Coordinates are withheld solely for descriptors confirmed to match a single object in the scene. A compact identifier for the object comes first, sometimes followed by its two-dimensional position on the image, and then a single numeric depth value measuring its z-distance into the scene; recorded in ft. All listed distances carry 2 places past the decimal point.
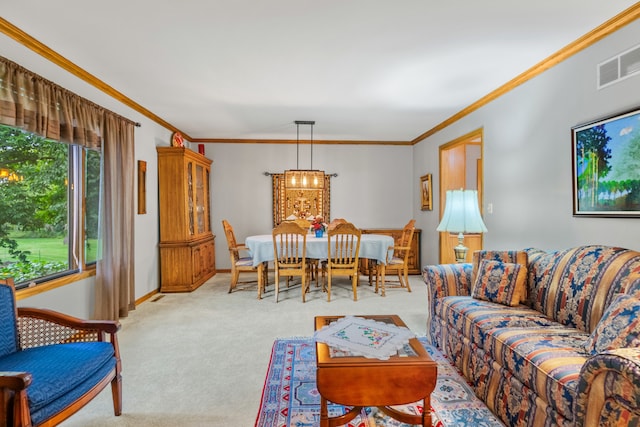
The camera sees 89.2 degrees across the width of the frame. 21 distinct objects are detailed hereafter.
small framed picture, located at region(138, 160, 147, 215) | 14.10
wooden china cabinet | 15.64
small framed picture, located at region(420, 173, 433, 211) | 18.43
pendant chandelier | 16.58
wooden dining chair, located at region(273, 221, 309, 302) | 13.55
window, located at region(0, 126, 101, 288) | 8.31
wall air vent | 7.06
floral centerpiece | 16.16
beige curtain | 10.98
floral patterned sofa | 3.93
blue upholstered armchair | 4.15
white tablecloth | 14.55
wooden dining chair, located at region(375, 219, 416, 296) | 15.05
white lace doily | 5.62
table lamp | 10.61
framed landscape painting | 7.05
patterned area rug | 5.99
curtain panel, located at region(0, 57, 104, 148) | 7.46
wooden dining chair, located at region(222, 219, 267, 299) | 15.31
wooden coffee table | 5.01
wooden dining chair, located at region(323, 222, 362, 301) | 13.76
